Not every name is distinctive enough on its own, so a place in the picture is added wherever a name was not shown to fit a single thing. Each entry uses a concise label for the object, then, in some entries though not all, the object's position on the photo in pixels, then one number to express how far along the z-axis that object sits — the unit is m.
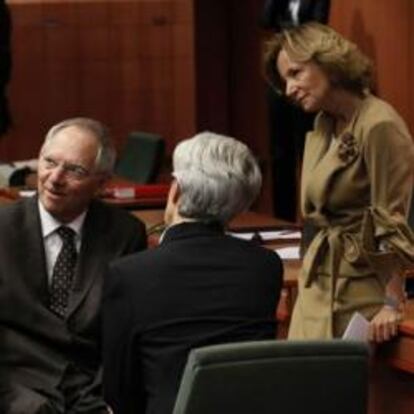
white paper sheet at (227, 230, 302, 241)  11.02
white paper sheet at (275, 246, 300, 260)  9.93
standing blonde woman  7.60
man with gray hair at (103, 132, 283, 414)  6.44
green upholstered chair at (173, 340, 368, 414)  5.73
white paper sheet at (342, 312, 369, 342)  7.77
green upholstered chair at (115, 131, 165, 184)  16.12
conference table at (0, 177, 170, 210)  14.00
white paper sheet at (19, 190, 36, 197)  14.33
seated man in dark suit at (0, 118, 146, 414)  7.37
